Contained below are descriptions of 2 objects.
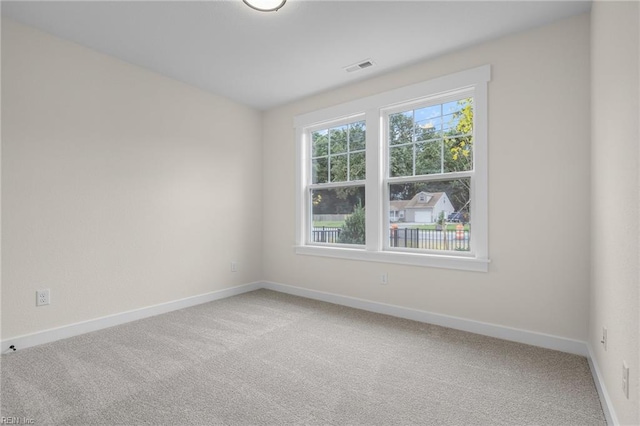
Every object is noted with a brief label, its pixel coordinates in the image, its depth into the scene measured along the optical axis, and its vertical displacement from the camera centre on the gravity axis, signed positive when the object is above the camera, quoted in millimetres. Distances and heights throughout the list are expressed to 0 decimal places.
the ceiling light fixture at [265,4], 2205 +1475
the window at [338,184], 3799 +361
